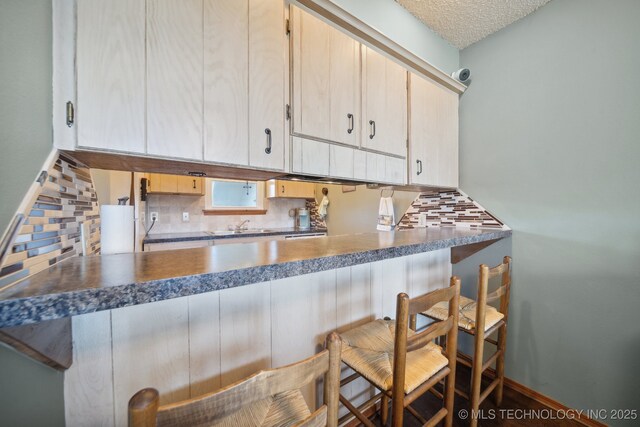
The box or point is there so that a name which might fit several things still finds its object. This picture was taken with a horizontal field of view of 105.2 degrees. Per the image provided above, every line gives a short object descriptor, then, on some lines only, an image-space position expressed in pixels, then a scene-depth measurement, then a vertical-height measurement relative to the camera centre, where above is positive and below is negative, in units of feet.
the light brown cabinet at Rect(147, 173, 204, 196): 9.59 +1.14
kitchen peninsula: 1.75 -1.17
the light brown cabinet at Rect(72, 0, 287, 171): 2.56 +1.64
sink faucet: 12.27 -0.65
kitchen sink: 11.16 -0.92
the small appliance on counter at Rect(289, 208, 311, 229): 13.62 -0.31
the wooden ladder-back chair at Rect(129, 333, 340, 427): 1.20 -1.10
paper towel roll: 2.98 -0.20
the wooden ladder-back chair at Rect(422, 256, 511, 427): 3.96 -2.09
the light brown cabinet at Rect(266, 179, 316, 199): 12.50 +1.15
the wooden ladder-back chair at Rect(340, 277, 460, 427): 2.66 -1.96
